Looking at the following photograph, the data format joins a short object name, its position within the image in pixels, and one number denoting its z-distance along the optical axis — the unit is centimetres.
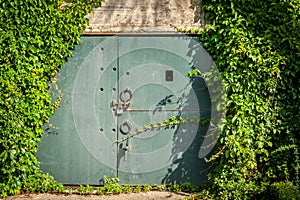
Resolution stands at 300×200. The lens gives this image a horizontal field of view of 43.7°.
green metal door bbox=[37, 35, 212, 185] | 559
